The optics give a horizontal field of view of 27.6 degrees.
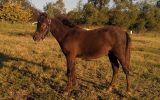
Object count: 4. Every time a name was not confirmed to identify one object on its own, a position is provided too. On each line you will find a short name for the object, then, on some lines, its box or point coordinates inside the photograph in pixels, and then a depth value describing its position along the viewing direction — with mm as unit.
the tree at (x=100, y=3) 58409
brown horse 8656
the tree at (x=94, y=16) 50744
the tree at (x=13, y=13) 39500
